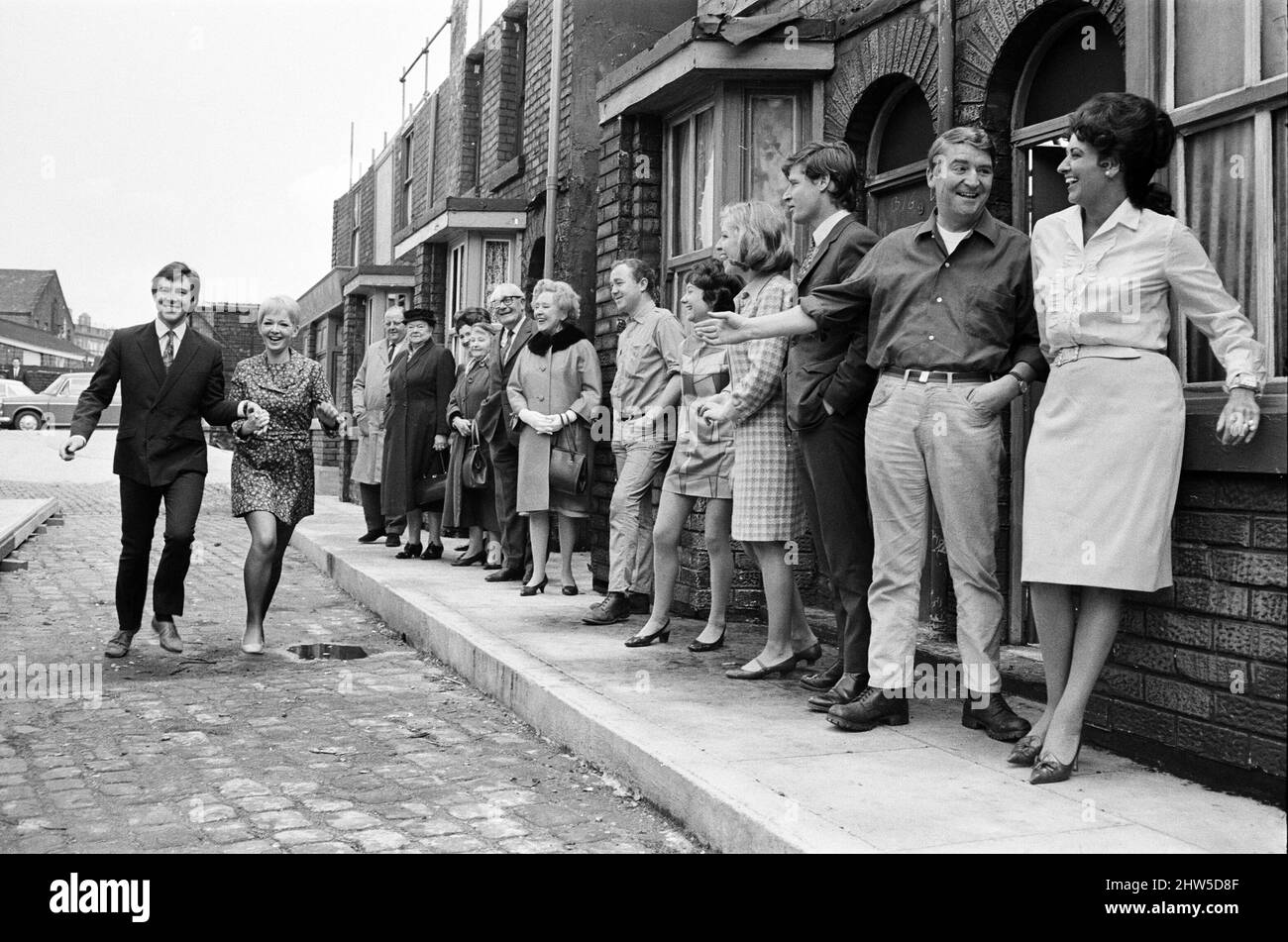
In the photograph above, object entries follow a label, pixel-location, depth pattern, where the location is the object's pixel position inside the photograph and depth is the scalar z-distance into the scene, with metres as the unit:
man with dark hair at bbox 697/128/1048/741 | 4.27
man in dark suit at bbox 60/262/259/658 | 6.61
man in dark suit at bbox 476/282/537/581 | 8.77
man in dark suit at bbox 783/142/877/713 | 4.82
